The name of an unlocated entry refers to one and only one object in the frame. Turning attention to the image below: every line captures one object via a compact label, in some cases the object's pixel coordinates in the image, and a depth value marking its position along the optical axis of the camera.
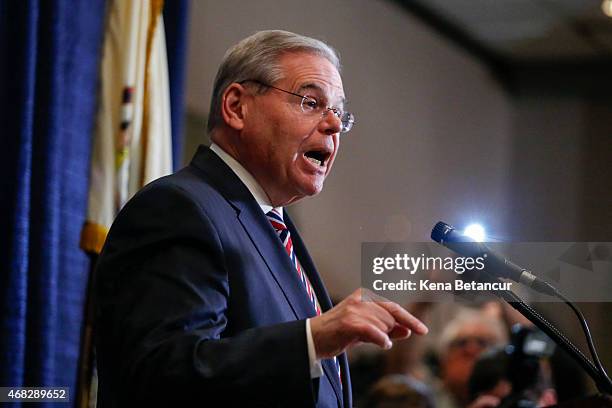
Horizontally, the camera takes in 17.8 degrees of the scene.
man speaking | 2.32
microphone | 2.46
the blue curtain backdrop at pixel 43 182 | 3.27
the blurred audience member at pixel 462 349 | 4.21
